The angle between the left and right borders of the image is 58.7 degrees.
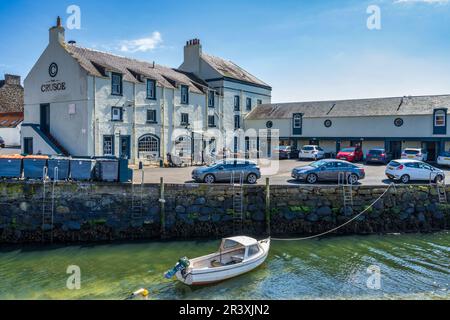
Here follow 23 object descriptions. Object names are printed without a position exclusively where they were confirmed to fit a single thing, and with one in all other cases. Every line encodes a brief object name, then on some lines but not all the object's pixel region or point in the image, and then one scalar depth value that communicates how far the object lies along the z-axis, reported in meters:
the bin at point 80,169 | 20.36
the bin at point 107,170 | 20.42
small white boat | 13.98
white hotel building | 31.38
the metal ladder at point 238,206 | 20.30
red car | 38.02
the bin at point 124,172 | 20.61
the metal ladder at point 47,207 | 19.23
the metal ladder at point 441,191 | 22.25
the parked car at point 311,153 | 40.31
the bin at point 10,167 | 19.97
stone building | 53.31
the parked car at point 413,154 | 35.31
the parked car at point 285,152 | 42.01
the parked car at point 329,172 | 23.86
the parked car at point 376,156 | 35.56
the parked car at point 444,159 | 32.90
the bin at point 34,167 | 20.14
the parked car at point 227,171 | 23.17
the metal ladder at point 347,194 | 21.34
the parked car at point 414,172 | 24.33
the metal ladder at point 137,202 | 19.94
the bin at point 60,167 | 20.20
